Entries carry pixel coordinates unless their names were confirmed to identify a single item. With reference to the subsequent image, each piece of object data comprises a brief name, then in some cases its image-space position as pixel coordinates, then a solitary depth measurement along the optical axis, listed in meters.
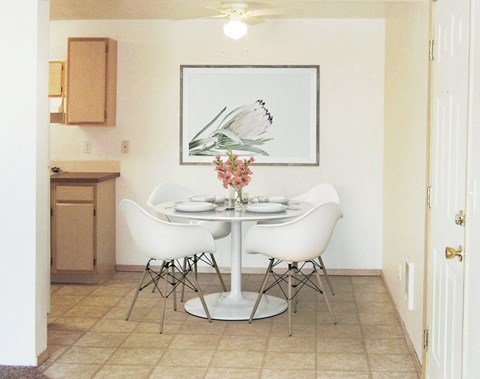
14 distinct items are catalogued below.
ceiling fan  5.18
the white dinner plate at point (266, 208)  4.69
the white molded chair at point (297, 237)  4.47
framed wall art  6.25
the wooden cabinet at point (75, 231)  5.87
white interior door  2.67
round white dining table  4.65
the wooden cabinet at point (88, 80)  6.10
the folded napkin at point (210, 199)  5.16
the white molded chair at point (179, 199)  5.43
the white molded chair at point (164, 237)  4.53
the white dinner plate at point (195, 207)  4.73
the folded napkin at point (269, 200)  5.16
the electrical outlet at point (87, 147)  6.40
